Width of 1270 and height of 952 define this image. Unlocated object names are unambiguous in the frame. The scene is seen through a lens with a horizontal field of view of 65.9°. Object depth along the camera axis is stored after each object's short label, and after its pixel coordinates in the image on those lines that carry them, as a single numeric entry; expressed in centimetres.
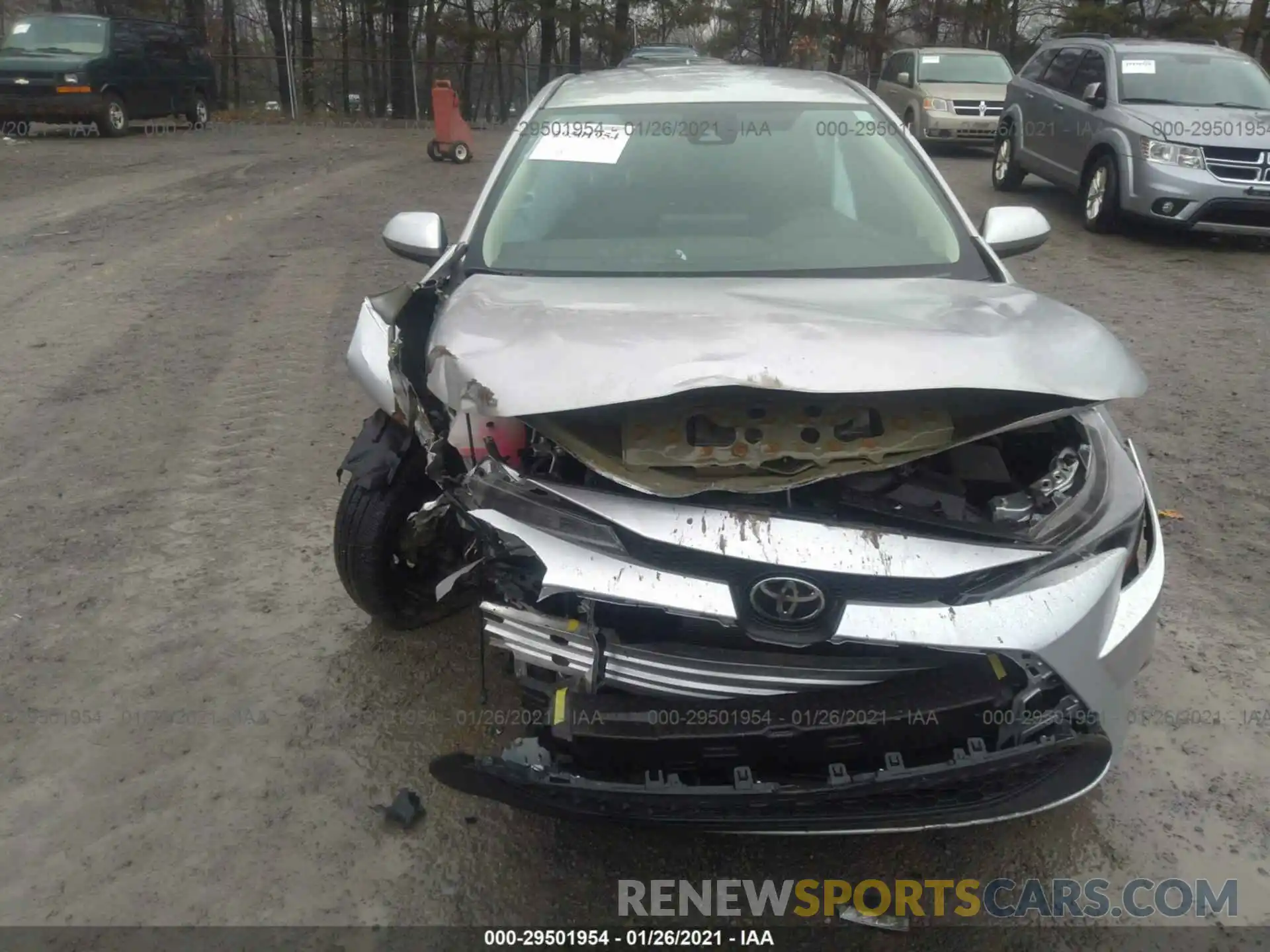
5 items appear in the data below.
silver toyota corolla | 195
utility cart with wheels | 1337
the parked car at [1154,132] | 770
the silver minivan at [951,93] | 1391
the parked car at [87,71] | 1444
